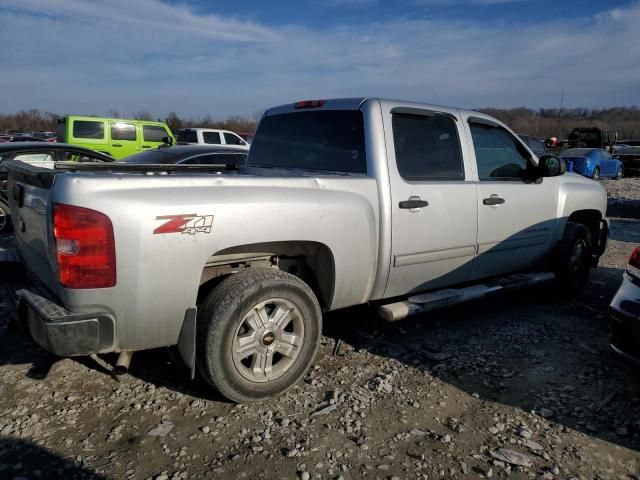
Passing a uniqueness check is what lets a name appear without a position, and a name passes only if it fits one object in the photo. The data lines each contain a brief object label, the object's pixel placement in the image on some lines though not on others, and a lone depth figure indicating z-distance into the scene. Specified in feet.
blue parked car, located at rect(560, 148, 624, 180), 64.90
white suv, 61.11
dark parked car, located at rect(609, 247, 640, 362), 10.50
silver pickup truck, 8.27
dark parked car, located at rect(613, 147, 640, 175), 78.29
